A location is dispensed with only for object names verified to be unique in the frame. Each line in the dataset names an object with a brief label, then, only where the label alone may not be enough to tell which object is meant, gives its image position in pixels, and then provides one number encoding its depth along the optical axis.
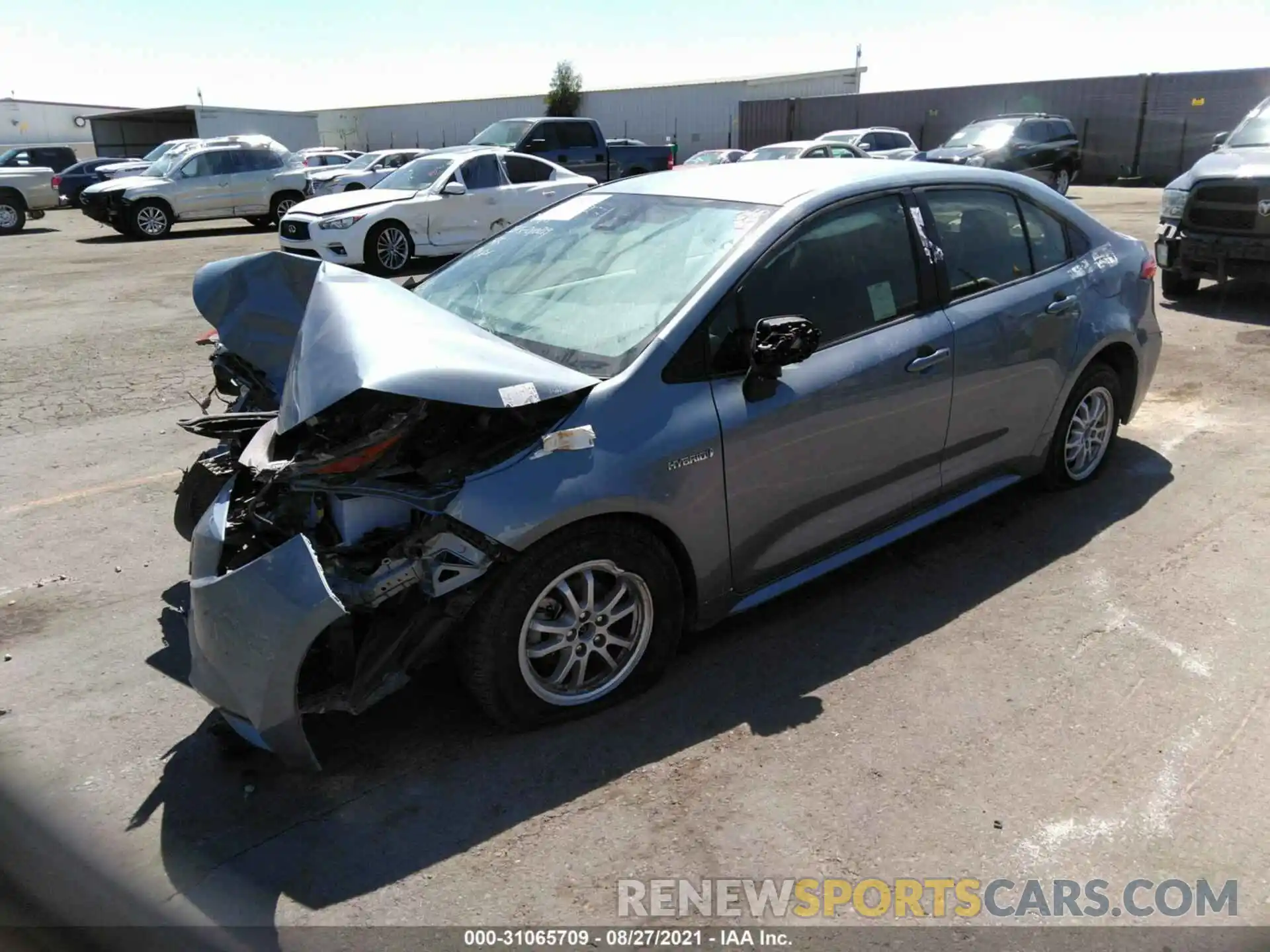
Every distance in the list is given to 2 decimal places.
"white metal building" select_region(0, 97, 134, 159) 57.00
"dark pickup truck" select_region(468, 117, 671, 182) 18.34
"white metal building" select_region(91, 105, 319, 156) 46.81
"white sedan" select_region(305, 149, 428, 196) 18.69
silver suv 19.48
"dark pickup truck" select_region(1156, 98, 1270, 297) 8.52
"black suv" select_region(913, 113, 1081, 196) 19.59
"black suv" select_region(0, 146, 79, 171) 29.80
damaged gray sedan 2.88
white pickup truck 22.03
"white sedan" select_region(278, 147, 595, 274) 13.15
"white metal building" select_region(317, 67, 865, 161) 46.31
